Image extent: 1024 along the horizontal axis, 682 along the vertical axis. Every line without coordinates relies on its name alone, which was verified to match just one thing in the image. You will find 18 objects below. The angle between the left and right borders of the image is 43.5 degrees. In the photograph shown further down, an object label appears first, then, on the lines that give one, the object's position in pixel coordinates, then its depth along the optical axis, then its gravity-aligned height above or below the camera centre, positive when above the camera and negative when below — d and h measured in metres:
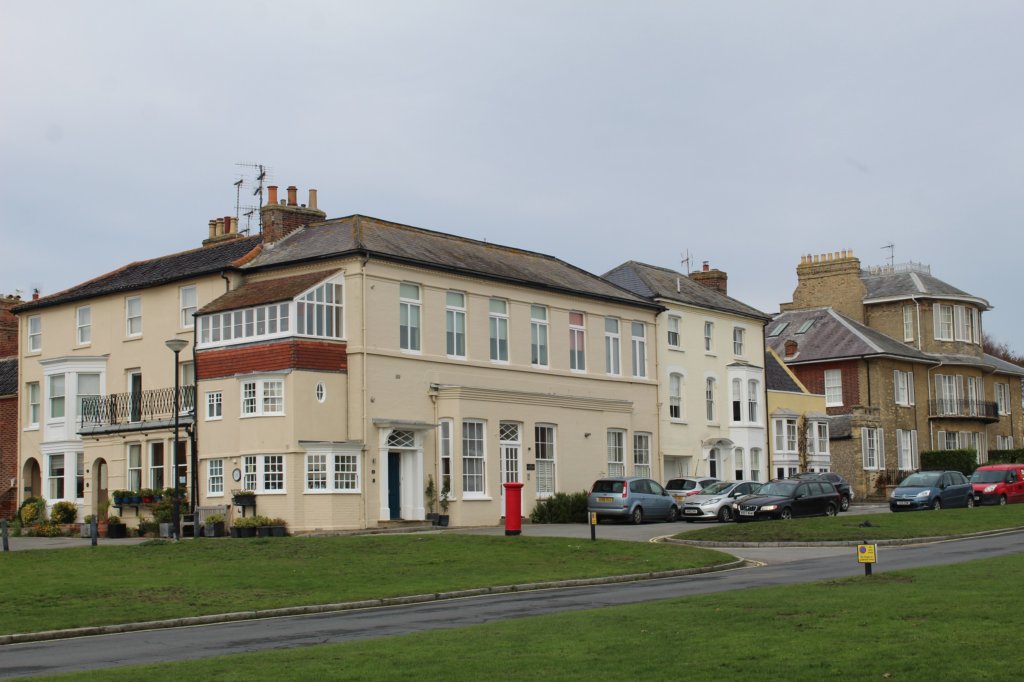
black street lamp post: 34.62 +1.89
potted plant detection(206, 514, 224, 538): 37.88 -1.76
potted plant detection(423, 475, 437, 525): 40.94 -1.09
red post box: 34.91 -1.37
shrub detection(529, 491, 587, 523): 43.19 -1.71
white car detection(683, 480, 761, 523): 42.53 -1.53
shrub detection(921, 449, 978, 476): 67.44 -0.52
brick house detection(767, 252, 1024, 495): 66.25 +4.75
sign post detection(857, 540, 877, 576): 20.85 -1.65
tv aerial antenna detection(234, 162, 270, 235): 52.44 +11.19
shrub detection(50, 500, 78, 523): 43.72 -1.48
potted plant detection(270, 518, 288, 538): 37.00 -1.81
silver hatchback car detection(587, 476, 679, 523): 41.59 -1.40
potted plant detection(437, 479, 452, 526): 40.62 -1.33
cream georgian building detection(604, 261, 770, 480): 53.00 +3.38
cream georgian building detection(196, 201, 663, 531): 38.12 +2.64
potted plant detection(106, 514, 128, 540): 40.69 -1.91
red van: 46.75 -1.27
